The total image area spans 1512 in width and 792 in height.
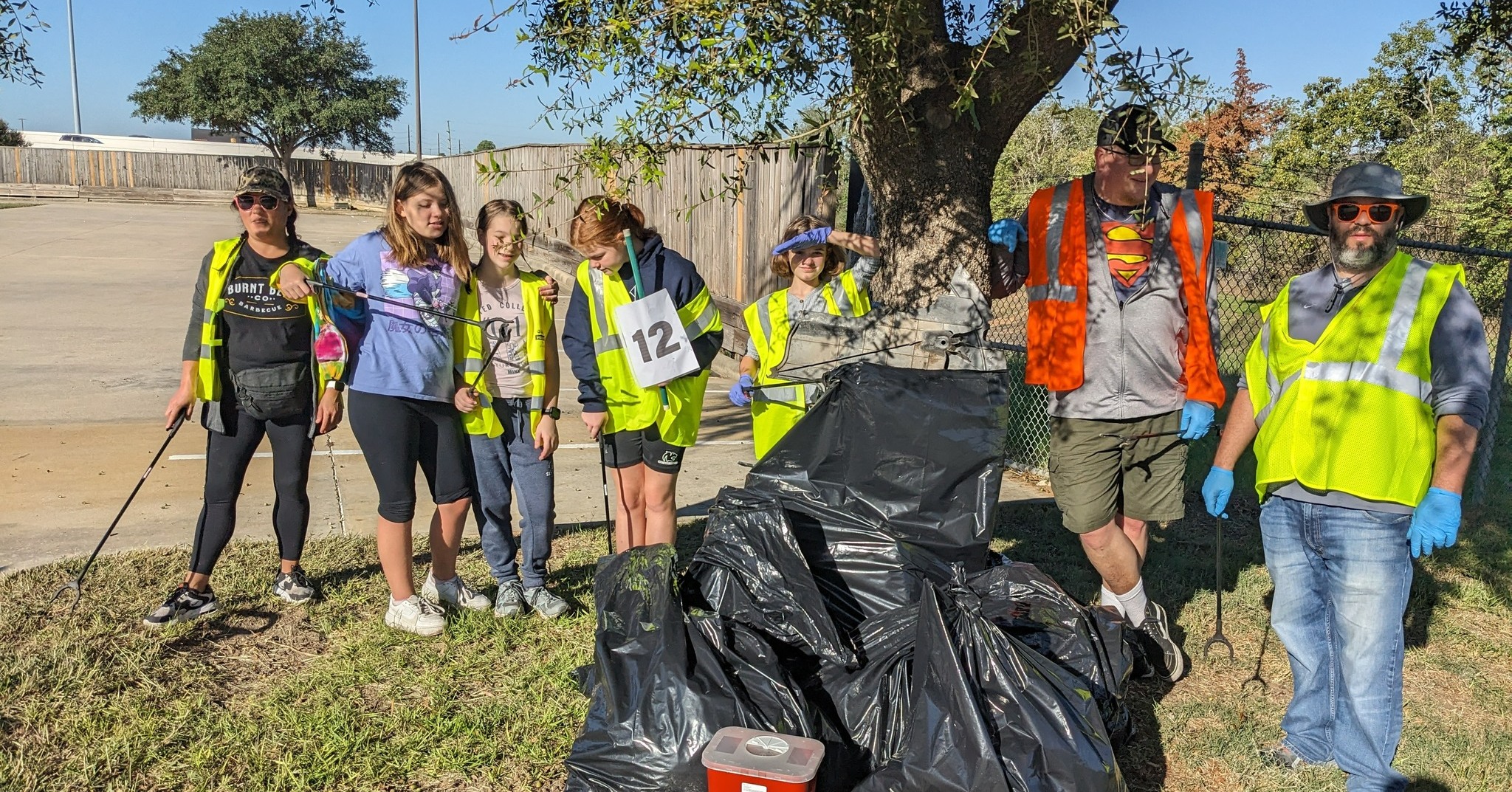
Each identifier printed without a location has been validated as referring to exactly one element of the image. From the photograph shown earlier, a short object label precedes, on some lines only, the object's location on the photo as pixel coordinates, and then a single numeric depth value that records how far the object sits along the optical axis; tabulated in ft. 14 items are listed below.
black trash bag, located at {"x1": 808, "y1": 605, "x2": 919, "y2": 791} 8.90
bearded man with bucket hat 9.24
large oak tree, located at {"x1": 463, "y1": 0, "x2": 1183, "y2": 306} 10.07
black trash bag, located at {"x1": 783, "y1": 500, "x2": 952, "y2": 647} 10.82
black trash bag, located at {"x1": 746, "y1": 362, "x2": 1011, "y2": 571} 11.23
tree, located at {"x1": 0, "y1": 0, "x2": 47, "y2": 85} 13.43
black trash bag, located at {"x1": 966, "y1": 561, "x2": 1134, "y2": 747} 10.13
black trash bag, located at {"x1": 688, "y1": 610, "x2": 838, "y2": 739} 8.71
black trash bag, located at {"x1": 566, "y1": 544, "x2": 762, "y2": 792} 8.64
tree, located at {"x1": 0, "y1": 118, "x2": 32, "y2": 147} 157.07
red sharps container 7.33
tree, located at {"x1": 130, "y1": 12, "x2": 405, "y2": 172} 143.33
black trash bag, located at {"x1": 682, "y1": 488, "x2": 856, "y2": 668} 10.00
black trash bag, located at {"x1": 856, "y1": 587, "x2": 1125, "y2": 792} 8.26
